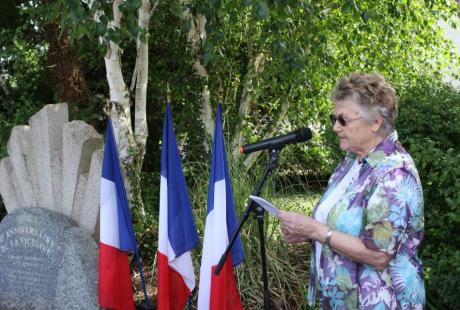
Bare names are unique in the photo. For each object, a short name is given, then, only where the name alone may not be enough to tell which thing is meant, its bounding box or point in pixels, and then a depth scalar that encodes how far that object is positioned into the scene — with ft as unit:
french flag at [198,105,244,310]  12.71
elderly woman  7.97
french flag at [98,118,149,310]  13.65
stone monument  14.48
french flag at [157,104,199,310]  13.48
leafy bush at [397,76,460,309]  12.58
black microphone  9.01
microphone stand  8.82
